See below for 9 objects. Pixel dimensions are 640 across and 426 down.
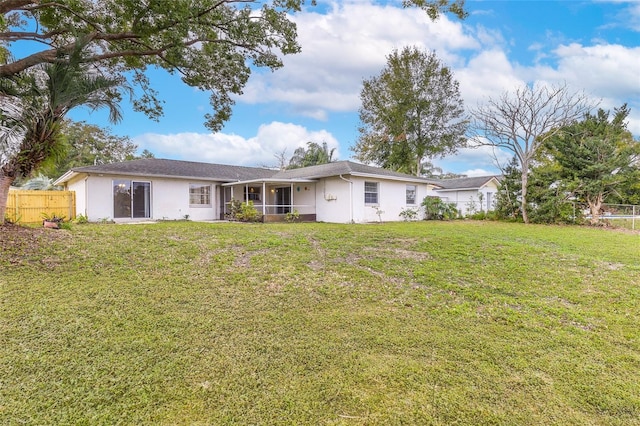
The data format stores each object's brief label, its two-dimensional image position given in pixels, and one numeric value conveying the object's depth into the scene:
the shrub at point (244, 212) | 15.20
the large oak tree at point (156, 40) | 6.61
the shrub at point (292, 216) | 15.98
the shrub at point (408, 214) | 17.75
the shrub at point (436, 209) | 18.92
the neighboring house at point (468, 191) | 24.61
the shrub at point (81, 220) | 12.20
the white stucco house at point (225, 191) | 13.75
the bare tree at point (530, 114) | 16.41
